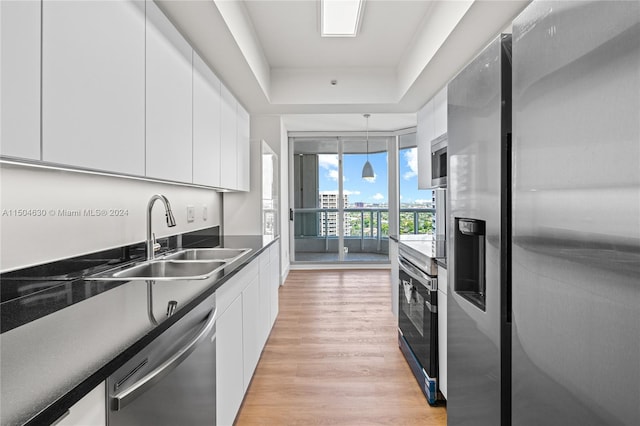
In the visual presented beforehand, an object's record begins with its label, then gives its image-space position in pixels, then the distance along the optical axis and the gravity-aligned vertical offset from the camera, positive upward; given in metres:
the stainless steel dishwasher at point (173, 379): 0.76 -0.46
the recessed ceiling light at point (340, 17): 2.59 +1.63
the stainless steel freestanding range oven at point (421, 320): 1.99 -0.70
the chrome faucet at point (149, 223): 1.75 -0.05
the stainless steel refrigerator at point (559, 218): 0.62 -0.01
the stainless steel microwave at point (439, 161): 2.84 +0.45
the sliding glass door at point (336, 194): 6.43 +0.38
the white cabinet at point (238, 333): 1.53 -0.68
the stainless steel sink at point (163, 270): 1.46 -0.30
